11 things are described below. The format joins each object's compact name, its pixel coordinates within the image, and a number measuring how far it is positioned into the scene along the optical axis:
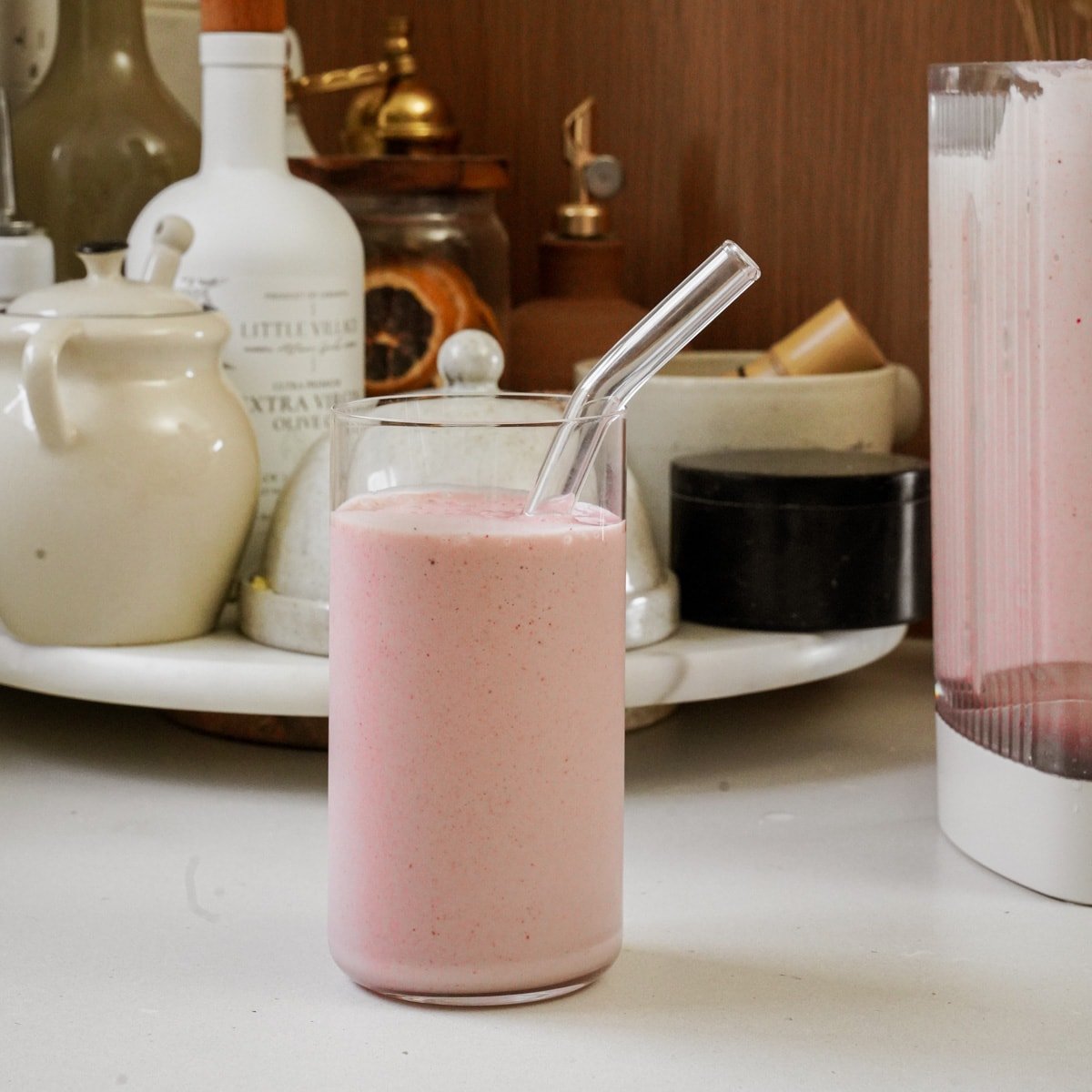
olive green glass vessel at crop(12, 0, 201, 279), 1.30
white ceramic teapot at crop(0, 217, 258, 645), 1.11
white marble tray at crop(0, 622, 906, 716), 1.10
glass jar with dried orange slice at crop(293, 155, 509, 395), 1.30
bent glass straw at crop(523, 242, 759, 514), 0.93
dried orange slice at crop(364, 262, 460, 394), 1.29
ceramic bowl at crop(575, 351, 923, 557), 1.20
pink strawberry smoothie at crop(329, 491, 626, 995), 0.93
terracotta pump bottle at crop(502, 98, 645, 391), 1.32
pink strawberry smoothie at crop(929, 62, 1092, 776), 1.00
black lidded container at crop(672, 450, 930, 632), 1.14
